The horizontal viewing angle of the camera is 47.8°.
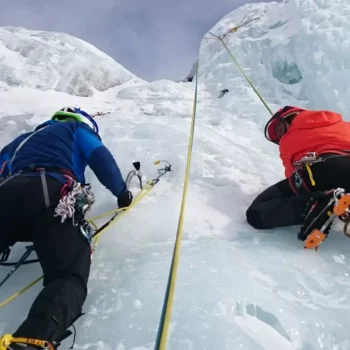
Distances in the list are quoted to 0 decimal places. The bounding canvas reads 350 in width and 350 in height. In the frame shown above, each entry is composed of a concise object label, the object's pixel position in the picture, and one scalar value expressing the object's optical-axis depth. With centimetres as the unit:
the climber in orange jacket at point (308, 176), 226
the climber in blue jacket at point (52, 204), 144
